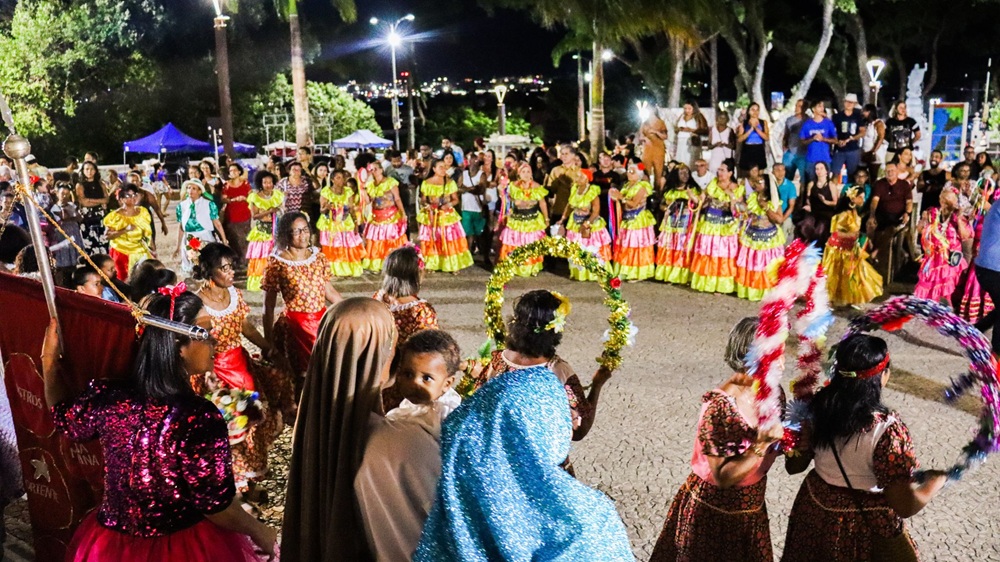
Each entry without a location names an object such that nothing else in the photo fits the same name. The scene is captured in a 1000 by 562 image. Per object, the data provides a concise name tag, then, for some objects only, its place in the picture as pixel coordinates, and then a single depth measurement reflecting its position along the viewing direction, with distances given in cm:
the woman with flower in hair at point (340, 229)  1250
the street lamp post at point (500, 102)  2548
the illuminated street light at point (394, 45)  3294
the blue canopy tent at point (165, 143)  2775
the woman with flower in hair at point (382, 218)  1259
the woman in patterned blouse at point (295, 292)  616
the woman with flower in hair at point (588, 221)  1181
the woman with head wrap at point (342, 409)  277
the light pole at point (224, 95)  1917
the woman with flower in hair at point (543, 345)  382
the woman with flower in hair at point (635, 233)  1170
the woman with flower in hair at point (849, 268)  1006
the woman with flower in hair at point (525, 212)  1210
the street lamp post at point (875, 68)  1708
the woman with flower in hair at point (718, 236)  1076
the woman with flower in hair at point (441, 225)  1282
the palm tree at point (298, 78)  2492
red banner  327
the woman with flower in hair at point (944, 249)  894
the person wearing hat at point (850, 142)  1352
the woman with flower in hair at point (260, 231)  1177
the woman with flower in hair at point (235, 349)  527
